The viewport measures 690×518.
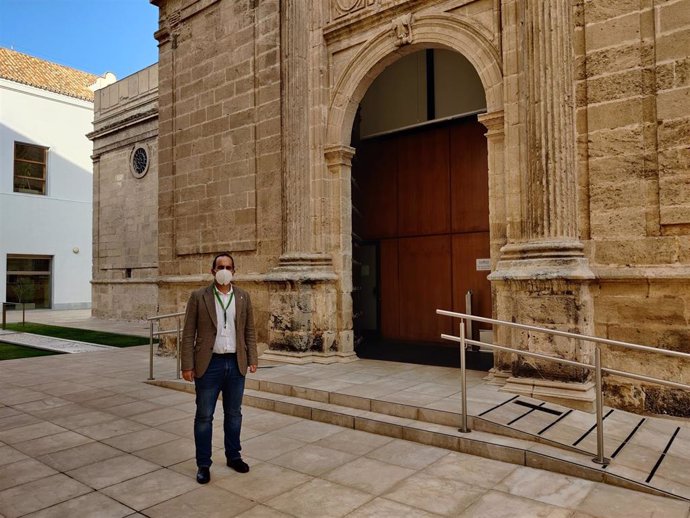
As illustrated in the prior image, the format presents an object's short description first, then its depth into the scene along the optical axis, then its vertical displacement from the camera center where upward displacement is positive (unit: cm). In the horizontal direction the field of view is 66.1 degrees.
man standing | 388 -60
